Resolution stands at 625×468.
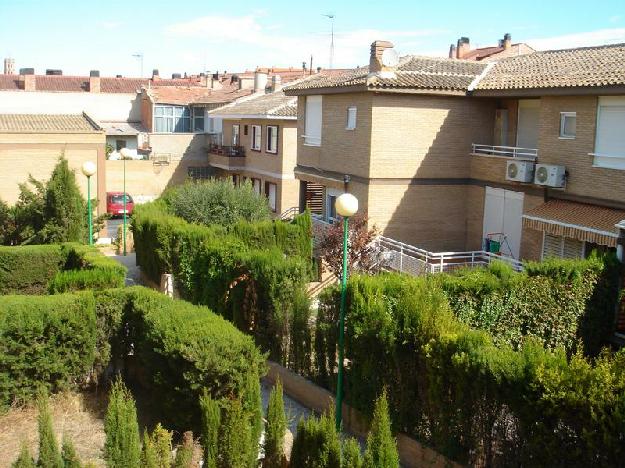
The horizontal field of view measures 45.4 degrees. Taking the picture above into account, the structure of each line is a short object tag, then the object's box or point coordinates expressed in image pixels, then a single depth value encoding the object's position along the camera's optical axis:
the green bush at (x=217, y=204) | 25.91
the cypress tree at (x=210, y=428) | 9.48
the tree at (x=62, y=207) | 23.77
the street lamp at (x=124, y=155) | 28.95
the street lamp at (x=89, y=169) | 21.78
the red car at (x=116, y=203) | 43.22
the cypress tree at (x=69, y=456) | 8.56
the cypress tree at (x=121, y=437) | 9.06
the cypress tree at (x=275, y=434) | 9.73
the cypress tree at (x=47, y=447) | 8.61
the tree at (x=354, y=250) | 21.92
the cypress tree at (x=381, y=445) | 8.54
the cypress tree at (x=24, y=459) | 8.27
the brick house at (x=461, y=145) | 21.19
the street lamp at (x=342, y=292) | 12.23
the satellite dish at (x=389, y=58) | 24.77
